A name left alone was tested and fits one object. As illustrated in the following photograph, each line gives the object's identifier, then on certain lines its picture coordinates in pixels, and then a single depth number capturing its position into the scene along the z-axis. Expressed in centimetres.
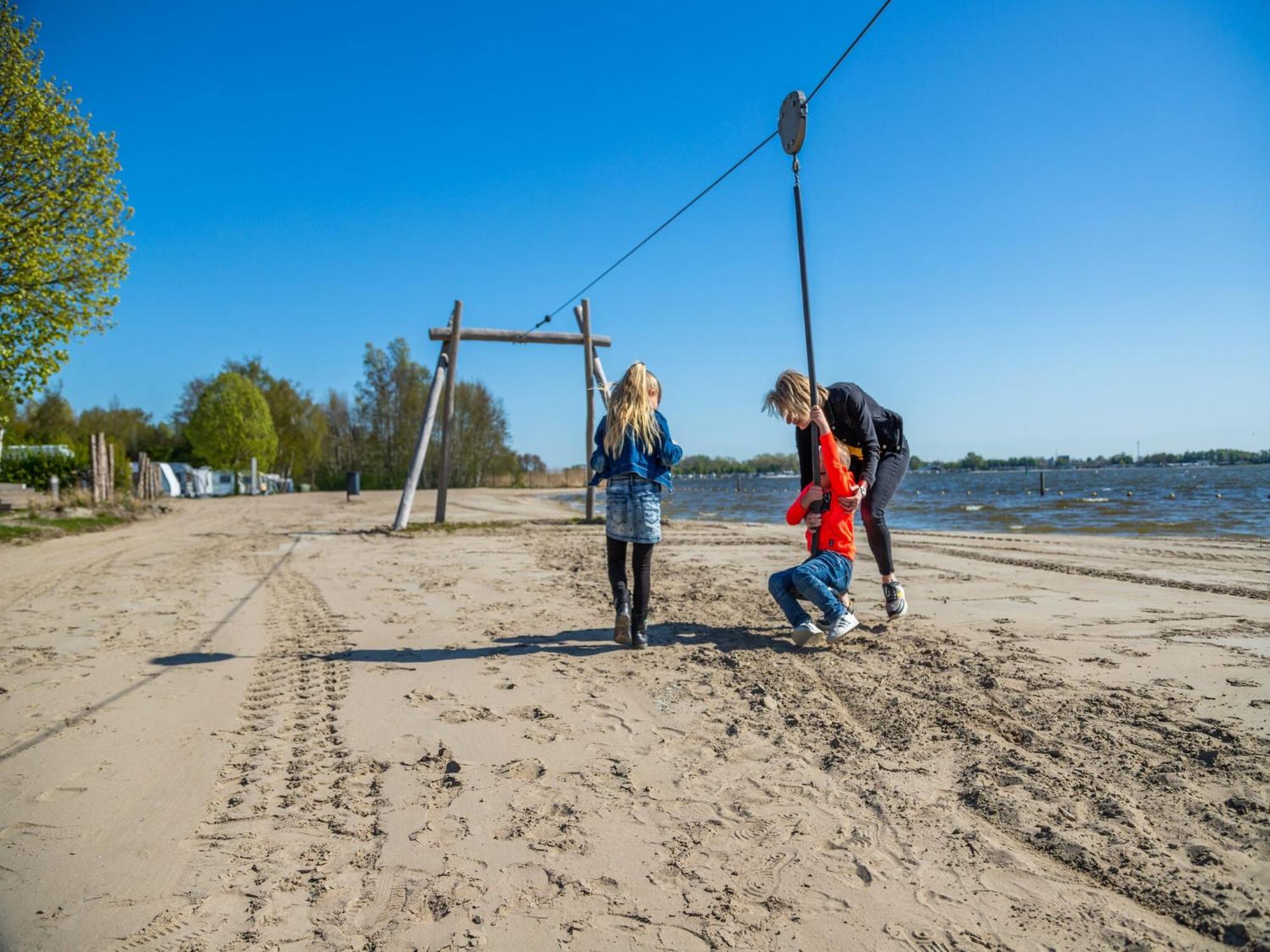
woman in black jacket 514
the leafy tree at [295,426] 5678
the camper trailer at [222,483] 4794
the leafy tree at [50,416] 4853
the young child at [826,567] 491
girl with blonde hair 512
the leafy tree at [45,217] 1362
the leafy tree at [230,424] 5000
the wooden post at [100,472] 2175
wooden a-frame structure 1405
